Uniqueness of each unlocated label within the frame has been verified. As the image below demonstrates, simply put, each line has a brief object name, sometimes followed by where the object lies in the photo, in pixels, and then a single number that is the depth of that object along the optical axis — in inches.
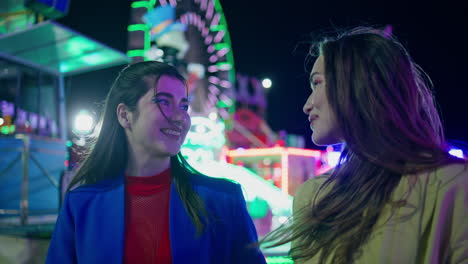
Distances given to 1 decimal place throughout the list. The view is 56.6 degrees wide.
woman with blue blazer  83.8
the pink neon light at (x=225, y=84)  692.1
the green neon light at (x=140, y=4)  514.1
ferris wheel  568.4
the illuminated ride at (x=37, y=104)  274.9
